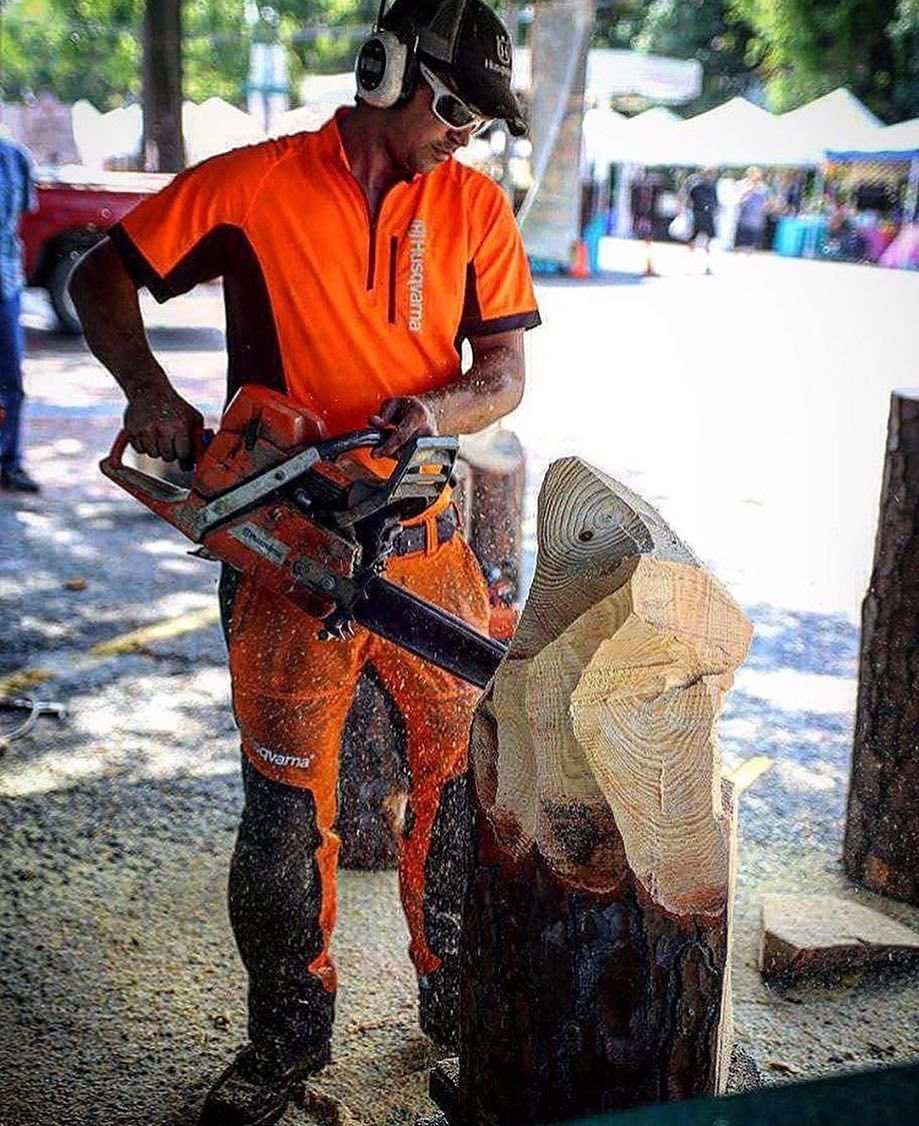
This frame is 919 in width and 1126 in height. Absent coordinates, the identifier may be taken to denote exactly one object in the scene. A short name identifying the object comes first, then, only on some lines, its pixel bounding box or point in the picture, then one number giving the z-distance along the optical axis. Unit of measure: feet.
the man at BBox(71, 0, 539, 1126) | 7.57
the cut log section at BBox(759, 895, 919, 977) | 9.97
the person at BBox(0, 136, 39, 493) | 21.42
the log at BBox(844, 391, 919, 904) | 10.81
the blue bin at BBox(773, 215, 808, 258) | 79.92
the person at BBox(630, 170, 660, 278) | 85.51
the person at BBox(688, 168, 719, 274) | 78.02
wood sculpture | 5.04
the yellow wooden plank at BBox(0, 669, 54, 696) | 15.02
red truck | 37.70
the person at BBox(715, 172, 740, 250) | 83.71
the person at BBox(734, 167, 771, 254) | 81.05
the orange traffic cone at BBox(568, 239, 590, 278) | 61.38
